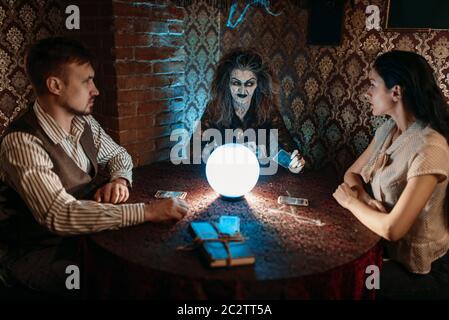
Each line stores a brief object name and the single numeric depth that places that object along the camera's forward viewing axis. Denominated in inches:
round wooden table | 54.6
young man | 65.6
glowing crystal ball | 70.5
